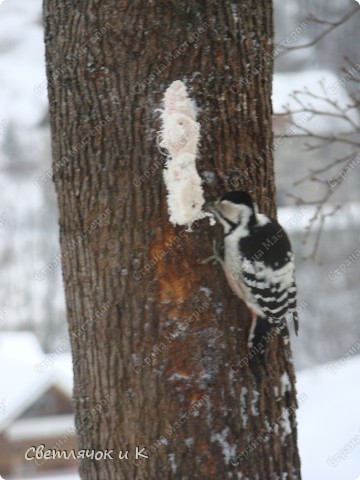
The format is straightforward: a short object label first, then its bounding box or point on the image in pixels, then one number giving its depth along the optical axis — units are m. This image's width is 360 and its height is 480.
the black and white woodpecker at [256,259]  4.75
